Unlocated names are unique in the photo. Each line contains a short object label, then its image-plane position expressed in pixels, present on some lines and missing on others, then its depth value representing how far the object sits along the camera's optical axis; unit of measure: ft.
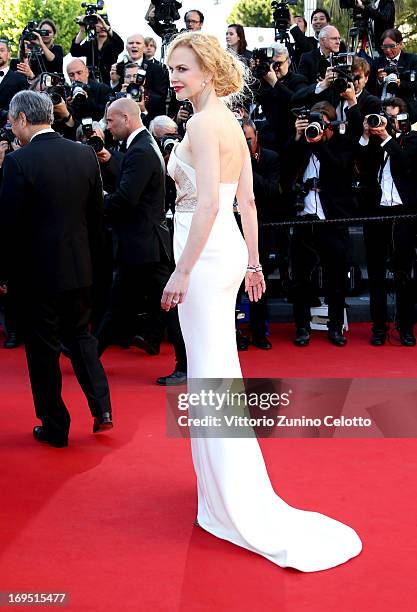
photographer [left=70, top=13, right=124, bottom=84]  32.17
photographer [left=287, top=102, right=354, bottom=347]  23.07
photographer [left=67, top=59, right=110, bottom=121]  26.04
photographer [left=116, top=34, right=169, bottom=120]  28.63
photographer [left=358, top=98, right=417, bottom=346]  23.22
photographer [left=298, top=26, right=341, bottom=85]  26.76
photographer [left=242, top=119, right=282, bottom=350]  22.82
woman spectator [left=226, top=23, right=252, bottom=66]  28.48
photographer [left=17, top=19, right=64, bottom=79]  30.78
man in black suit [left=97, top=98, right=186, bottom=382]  19.15
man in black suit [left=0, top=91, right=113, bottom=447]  14.85
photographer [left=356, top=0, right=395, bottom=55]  29.99
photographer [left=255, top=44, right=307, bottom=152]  26.00
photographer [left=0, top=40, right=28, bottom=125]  28.81
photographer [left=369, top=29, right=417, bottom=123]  25.59
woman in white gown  10.87
